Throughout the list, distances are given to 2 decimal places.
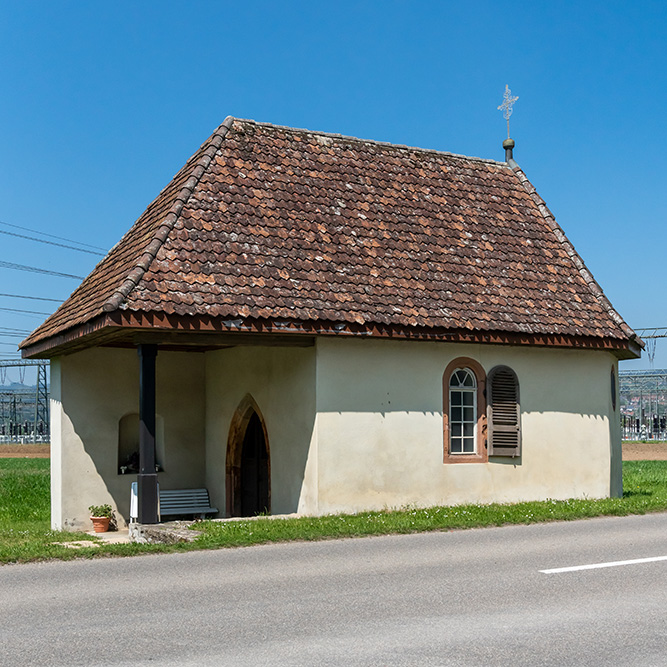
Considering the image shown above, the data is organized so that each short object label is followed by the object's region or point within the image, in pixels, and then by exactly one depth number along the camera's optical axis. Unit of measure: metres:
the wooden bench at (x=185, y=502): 17.48
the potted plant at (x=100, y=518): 16.11
